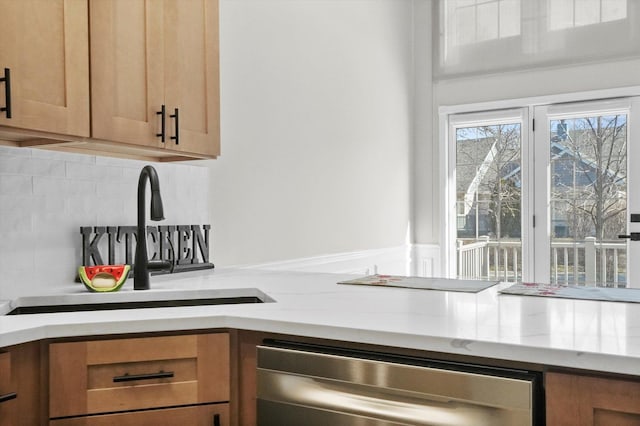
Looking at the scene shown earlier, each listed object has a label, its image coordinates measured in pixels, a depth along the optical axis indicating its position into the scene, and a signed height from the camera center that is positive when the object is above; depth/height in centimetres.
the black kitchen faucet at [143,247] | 183 -11
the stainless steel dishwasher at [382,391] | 110 -38
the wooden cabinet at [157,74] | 176 +47
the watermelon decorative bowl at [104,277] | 182 -20
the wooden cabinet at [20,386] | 120 -37
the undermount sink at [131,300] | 171 -27
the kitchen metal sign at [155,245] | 206 -13
